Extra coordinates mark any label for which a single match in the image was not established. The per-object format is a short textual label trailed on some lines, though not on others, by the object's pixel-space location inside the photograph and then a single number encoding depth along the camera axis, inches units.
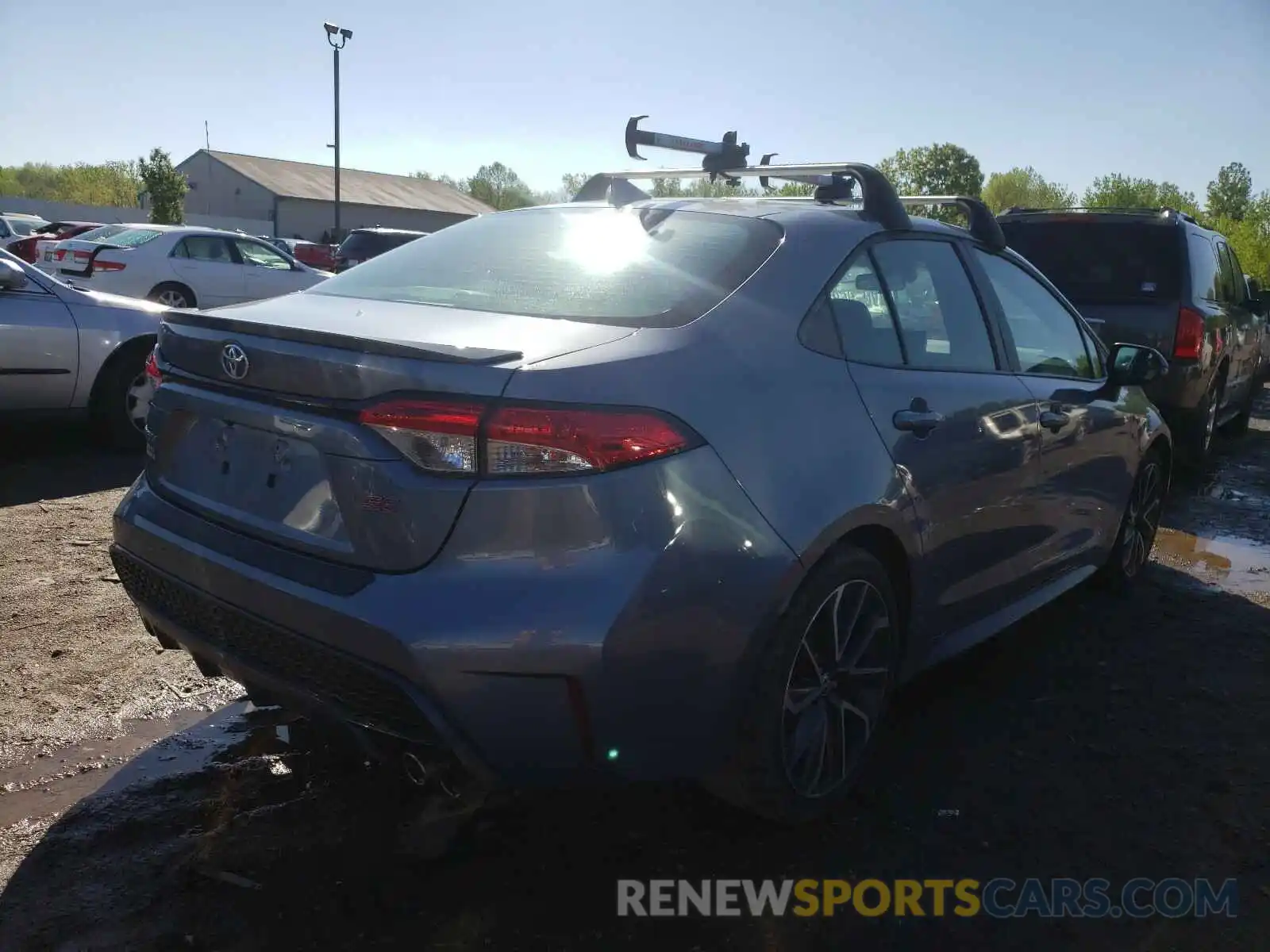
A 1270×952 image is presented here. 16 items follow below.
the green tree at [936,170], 3065.9
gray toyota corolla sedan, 85.7
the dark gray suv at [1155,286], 287.4
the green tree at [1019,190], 3427.7
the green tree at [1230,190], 3028.5
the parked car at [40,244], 538.3
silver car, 248.7
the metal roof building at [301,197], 2292.1
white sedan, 527.5
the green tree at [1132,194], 2186.3
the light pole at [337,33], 1039.6
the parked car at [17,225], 980.7
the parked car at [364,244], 789.9
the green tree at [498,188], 3754.9
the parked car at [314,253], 1041.5
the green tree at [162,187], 1951.3
